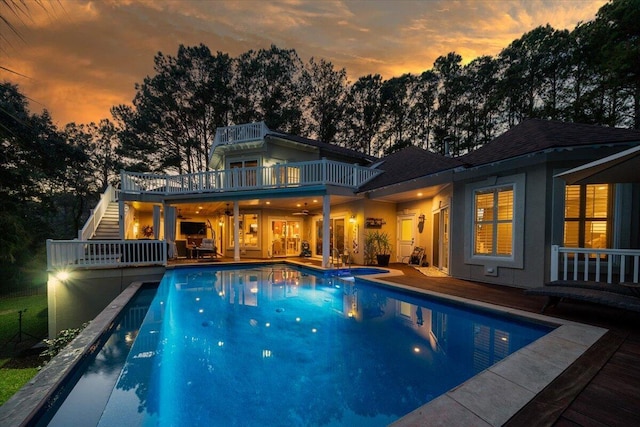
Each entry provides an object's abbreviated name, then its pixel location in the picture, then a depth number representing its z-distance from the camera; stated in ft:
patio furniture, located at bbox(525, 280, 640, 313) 11.98
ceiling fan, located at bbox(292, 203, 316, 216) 45.11
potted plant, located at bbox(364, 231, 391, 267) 35.55
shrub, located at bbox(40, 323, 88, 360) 19.89
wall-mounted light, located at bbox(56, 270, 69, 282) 25.43
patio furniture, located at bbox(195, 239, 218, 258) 40.83
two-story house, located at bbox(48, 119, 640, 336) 18.90
